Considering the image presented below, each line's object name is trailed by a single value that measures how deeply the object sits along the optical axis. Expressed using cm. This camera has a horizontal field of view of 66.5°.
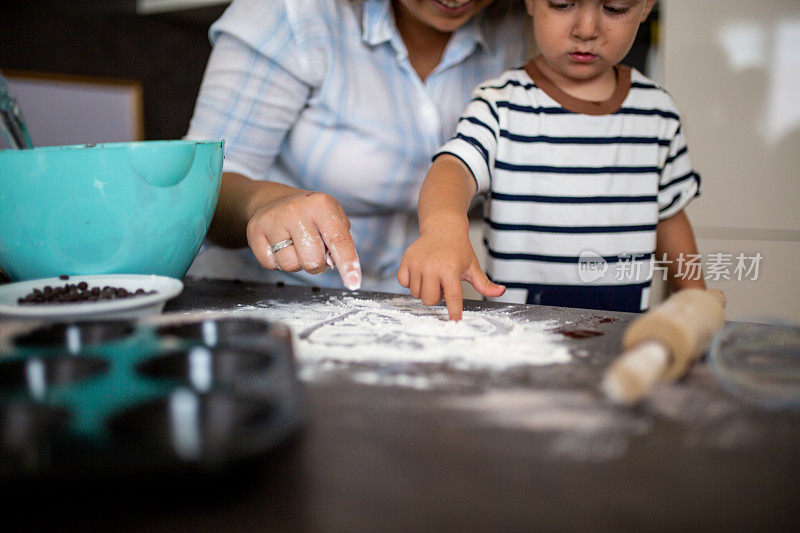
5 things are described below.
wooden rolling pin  35
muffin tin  27
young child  105
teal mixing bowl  60
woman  93
